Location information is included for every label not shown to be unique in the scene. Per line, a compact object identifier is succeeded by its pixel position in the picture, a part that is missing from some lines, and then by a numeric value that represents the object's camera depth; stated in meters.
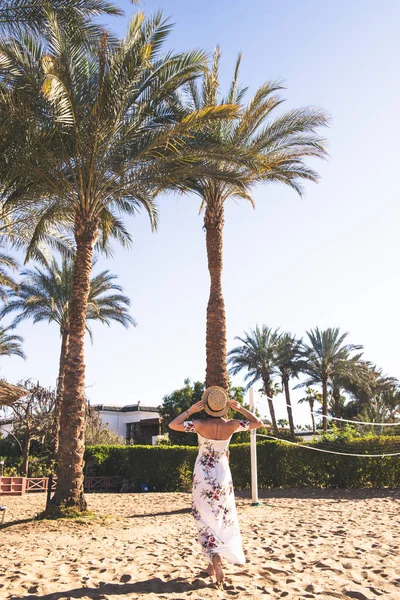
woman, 4.68
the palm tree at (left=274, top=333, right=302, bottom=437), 35.28
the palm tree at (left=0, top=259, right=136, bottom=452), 25.39
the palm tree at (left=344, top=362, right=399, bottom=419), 40.03
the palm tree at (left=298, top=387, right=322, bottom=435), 45.69
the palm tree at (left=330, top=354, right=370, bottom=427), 34.07
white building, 41.88
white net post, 12.03
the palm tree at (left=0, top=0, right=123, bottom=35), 9.52
